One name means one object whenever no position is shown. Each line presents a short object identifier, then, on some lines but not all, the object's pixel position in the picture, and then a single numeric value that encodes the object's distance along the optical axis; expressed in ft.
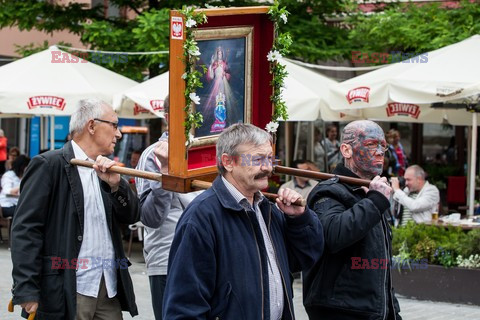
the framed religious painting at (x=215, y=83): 13.65
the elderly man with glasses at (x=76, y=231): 16.17
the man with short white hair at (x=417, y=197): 37.17
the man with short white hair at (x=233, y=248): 12.25
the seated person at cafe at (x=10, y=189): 46.75
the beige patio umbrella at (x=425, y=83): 35.60
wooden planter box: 32.17
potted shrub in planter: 32.37
